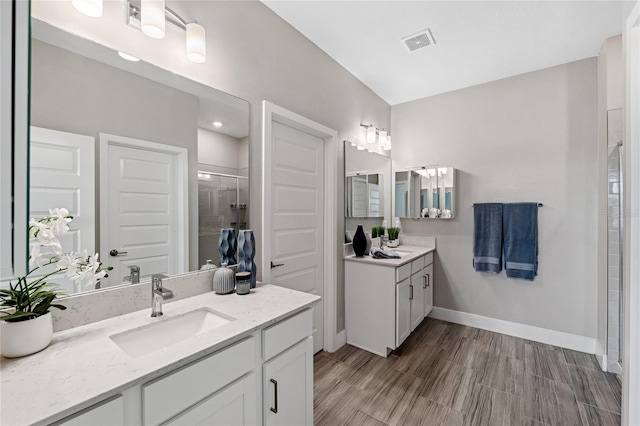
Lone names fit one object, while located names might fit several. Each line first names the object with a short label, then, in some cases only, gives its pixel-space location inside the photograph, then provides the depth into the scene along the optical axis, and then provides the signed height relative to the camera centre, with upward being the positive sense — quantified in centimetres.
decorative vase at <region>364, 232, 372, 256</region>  281 -32
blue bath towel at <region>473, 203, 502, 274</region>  290 -25
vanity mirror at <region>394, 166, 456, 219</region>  319 +27
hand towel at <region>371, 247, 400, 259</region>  268 -41
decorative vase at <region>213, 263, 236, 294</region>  154 -39
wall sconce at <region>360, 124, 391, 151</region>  309 +94
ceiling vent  225 +149
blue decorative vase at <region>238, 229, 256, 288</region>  166 -24
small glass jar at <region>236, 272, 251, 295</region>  155 -40
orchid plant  93 -23
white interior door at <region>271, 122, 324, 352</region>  214 +1
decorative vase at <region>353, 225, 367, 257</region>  275 -29
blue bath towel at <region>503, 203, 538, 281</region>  275 -26
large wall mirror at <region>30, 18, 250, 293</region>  109 +28
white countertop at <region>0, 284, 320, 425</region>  69 -48
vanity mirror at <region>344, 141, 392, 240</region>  285 +30
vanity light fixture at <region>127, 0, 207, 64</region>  123 +91
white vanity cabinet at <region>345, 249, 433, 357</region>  242 -82
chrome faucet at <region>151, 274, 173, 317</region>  121 -36
